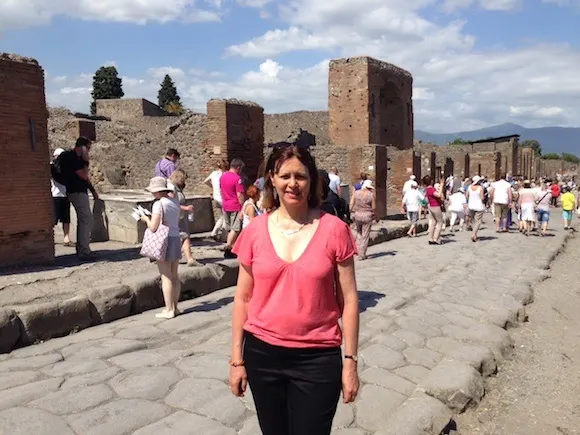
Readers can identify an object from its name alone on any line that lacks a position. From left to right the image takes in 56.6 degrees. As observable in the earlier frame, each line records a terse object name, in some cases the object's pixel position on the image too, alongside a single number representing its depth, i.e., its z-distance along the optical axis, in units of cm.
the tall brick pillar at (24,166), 614
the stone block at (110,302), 508
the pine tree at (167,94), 6003
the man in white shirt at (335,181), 1165
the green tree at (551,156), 7878
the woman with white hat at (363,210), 894
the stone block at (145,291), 549
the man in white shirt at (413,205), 1280
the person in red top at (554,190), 1983
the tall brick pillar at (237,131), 1075
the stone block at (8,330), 427
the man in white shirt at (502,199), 1305
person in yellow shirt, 1562
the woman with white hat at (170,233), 506
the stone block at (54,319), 448
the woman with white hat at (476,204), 1227
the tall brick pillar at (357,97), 2441
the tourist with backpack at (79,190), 695
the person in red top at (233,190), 759
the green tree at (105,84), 5219
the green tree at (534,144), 9344
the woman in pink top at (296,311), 217
